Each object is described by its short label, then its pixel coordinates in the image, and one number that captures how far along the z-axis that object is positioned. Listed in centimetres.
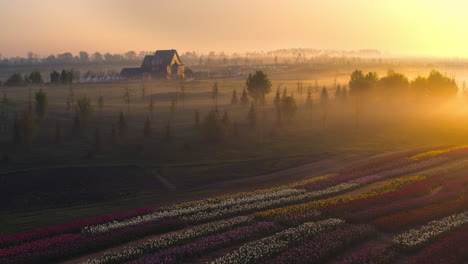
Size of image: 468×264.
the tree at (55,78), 14375
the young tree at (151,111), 8949
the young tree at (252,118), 8388
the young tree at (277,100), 9938
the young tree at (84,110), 7962
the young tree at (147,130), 7450
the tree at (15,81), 14912
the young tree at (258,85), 10938
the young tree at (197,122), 8131
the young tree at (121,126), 7500
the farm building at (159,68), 18525
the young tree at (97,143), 6681
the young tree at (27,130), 6367
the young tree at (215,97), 11484
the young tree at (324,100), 11225
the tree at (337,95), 12638
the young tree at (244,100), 10900
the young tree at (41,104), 7925
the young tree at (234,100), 11762
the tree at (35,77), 14212
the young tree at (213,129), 7169
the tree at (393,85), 12612
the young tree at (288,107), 8831
